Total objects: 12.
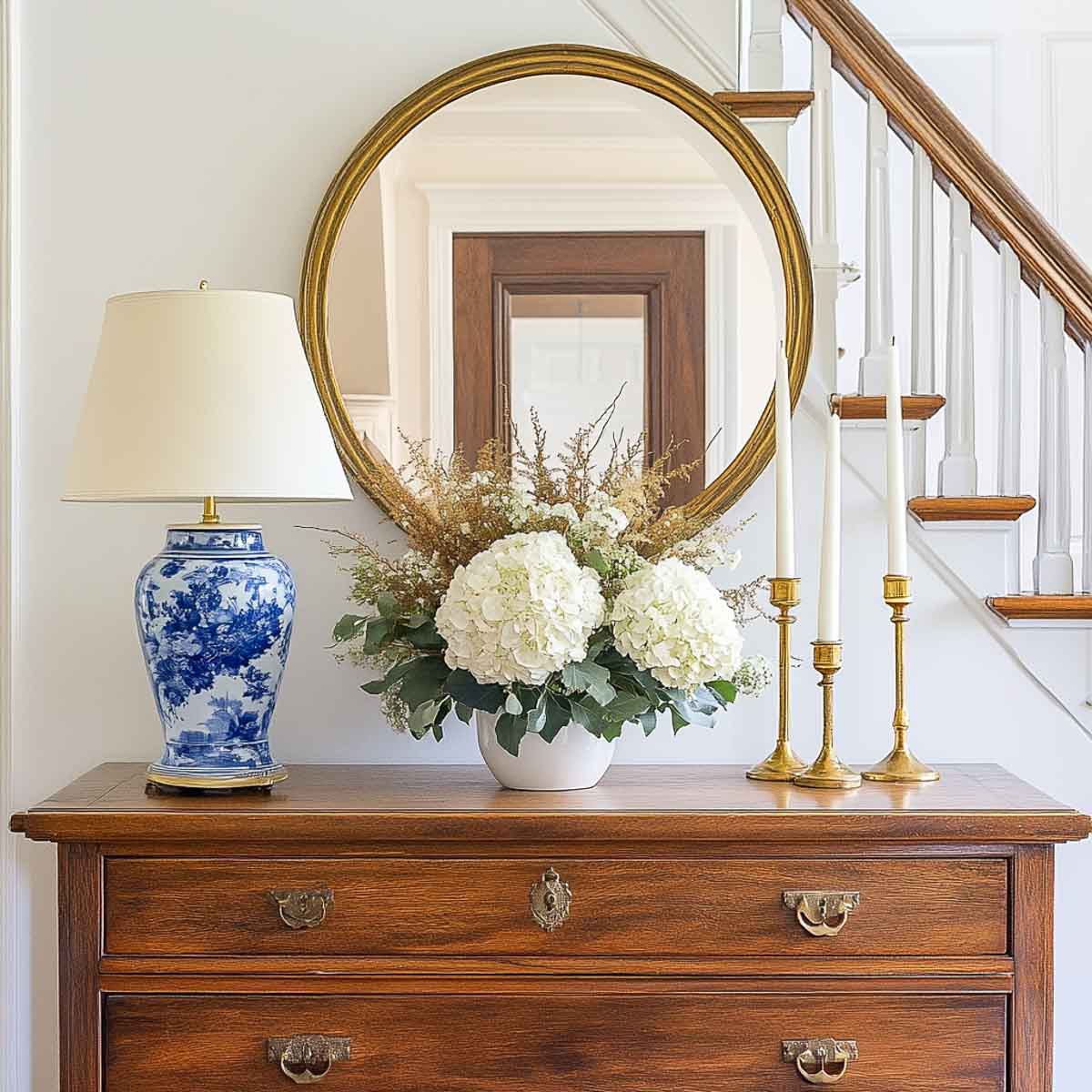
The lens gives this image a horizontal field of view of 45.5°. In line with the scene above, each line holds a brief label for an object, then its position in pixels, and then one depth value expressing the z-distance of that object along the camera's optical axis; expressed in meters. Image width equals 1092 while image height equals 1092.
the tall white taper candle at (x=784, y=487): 1.71
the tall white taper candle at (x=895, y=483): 1.70
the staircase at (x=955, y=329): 1.99
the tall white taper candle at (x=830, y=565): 1.68
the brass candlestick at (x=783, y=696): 1.72
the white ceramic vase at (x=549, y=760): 1.65
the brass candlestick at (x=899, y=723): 1.72
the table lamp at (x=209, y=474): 1.53
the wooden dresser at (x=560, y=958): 1.54
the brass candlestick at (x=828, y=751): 1.67
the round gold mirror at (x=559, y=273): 1.96
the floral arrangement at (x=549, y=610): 1.53
